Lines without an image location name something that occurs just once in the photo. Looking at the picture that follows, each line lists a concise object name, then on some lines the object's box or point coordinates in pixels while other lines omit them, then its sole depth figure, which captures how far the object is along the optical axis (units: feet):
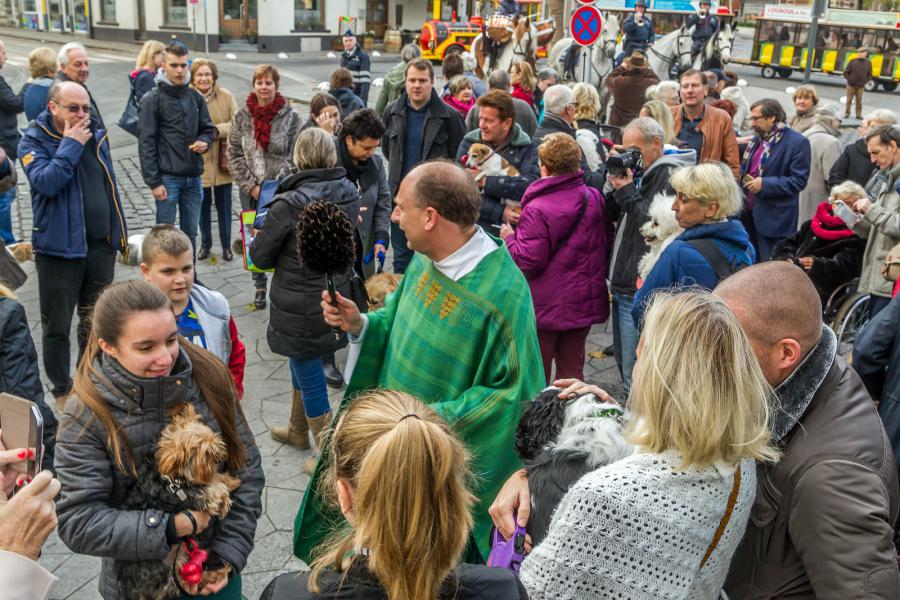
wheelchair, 20.83
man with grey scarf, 6.54
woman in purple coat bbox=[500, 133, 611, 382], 16.55
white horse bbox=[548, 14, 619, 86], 42.58
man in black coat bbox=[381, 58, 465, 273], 24.52
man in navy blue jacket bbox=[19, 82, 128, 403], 17.02
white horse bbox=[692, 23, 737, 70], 50.14
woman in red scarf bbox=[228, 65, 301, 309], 24.27
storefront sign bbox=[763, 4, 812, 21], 87.93
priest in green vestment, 10.17
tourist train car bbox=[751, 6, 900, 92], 82.53
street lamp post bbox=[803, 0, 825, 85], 51.31
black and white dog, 7.35
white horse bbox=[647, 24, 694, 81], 49.27
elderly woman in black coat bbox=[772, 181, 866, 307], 21.11
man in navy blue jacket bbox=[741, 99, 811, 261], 23.67
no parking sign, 33.04
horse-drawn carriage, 46.73
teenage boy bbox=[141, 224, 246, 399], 12.42
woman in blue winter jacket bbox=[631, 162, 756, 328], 14.14
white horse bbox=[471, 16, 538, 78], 46.52
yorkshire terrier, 8.62
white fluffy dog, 16.03
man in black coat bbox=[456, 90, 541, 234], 19.84
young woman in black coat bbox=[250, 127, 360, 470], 15.56
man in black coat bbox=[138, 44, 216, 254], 24.22
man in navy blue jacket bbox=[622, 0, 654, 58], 46.98
